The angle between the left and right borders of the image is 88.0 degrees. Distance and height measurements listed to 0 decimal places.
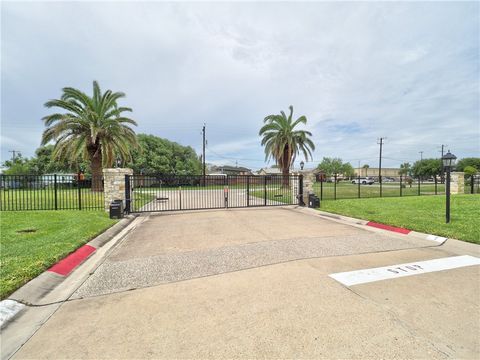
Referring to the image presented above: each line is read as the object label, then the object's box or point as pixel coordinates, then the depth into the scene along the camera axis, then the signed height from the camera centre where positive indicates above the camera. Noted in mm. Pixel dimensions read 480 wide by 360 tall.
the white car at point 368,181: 54775 -1577
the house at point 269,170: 79562 +1684
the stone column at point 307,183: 14789 -523
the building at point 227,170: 62719 +1480
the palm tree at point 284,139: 25078 +3675
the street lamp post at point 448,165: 8134 +287
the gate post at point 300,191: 14590 -990
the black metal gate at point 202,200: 12415 -1745
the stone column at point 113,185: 11344 -389
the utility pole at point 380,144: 57919 +7255
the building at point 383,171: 135938 +1741
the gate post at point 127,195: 11542 -868
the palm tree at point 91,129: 17516 +3491
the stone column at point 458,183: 19375 -751
